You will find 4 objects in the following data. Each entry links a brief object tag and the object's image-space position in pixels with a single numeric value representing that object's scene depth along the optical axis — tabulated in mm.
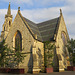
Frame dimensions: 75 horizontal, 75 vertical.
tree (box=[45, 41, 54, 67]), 25922
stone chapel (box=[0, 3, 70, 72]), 25594
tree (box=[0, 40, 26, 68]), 24062
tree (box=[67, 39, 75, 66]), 30855
